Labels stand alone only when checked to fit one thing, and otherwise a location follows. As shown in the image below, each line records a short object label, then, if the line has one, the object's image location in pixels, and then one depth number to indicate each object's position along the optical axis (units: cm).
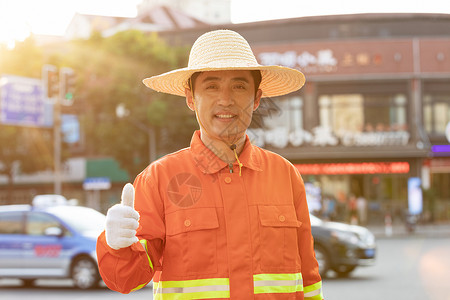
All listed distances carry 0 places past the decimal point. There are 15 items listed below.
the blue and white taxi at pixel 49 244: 1194
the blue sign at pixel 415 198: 2831
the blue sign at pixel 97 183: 3497
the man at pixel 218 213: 246
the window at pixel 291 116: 3328
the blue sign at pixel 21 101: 2628
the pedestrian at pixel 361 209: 2966
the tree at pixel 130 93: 2956
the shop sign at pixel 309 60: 3309
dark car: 1266
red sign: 3212
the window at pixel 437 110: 3284
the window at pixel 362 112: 3241
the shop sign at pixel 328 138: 3192
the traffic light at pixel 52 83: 1998
